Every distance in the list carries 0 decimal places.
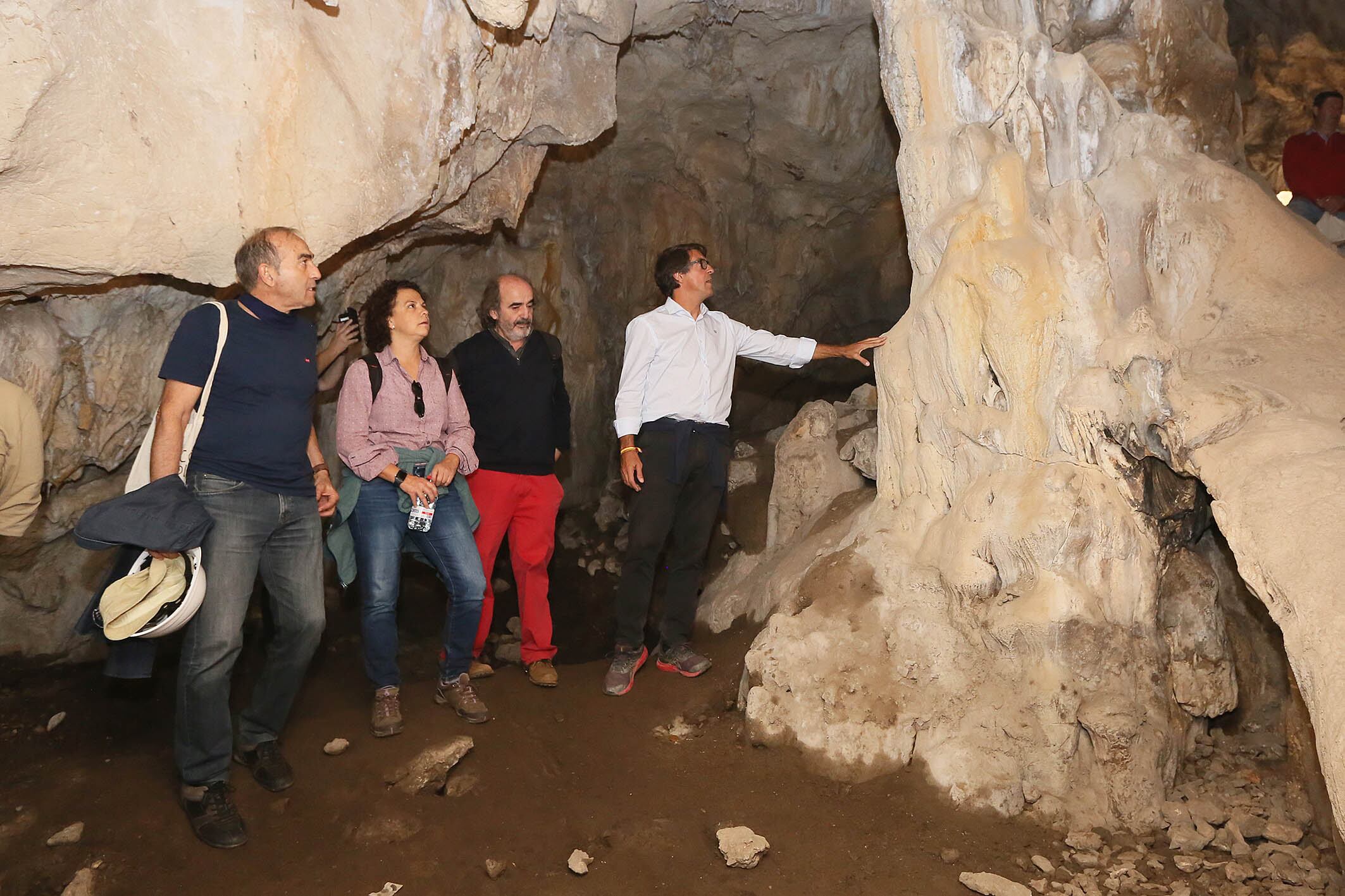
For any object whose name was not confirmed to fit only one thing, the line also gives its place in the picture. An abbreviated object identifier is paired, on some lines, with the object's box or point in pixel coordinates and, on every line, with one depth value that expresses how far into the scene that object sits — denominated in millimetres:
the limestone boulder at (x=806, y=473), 6238
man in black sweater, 5098
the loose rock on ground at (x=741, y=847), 3668
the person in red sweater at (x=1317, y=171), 6328
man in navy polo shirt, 3674
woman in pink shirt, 4426
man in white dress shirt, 4965
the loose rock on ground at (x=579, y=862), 3627
